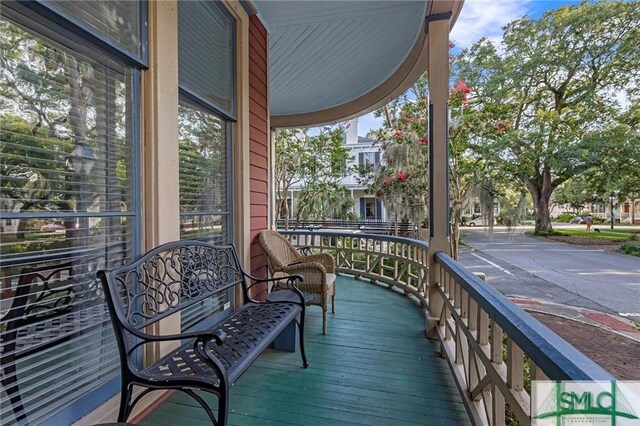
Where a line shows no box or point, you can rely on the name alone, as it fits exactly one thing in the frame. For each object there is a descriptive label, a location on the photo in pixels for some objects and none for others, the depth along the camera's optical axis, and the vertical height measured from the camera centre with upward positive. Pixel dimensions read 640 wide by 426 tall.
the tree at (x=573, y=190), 12.22 +0.88
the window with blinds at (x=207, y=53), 2.06 +1.18
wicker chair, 2.86 -0.54
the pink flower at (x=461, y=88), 6.09 +2.39
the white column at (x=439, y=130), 2.63 +0.69
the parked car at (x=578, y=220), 27.04 -0.94
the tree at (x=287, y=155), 9.42 +1.72
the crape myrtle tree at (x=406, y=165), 6.22 +0.94
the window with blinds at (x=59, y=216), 1.16 -0.01
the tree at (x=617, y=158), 10.10 +1.69
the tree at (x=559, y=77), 10.12 +4.67
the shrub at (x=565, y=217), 29.22 -0.74
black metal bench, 1.26 -0.54
